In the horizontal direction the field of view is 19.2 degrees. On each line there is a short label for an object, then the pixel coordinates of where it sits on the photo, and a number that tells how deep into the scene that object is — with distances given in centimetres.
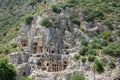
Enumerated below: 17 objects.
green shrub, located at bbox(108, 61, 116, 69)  8700
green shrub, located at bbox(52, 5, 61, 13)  10600
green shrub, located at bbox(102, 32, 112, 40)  9986
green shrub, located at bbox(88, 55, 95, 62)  8956
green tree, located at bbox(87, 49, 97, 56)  9181
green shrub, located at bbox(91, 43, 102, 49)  9475
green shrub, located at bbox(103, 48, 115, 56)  9131
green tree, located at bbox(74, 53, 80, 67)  9200
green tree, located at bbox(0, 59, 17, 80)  5813
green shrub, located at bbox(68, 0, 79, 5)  11488
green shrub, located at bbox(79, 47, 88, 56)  9250
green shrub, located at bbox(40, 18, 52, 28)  10075
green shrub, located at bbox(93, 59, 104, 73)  8638
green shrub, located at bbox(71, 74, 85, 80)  8349
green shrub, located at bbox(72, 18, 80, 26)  10424
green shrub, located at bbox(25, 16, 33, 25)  10760
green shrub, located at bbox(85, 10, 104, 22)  10775
